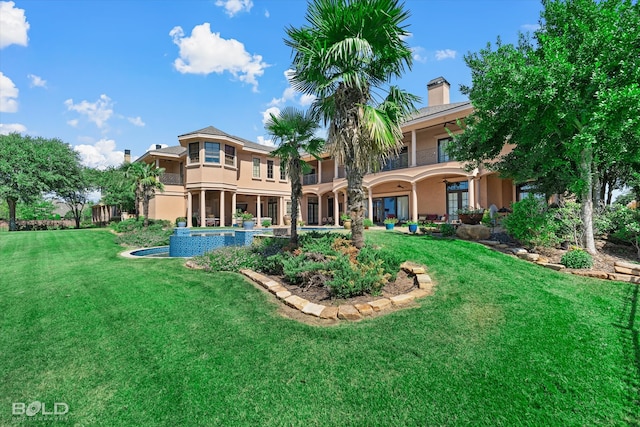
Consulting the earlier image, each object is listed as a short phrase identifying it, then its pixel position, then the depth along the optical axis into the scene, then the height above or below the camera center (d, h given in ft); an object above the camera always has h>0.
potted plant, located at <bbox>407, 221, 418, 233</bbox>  40.42 -2.27
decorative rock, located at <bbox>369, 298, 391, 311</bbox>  15.46 -5.11
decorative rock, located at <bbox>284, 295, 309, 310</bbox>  16.45 -5.29
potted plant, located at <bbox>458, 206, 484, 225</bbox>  36.19 -0.74
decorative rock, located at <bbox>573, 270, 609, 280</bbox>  20.49 -4.78
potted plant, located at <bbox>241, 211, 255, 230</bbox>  65.99 -0.45
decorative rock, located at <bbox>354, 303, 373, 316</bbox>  14.99 -5.17
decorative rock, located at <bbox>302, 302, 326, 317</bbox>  15.29 -5.32
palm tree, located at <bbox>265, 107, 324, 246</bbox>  28.84 +7.93
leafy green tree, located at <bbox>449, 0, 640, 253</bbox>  20.70 +9.66
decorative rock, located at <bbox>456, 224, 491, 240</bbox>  31.89 -2.40
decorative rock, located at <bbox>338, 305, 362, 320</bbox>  14.66 -5.27
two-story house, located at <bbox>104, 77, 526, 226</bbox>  52.24 +7.47
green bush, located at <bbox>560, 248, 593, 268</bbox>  21.89 -3.95
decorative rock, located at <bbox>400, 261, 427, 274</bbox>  20.79 -4.26
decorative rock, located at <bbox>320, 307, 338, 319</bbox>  14.90 -5.36
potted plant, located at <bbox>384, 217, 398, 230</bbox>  47.93 -2.21
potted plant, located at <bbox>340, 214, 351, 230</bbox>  52.31 -1.89
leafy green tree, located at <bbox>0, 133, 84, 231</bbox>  74.43 +14.51
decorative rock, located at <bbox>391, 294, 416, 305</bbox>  16.14 -5.09
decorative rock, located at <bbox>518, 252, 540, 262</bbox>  24.31 -4.07
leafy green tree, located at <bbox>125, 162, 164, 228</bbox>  65.53 +8.82
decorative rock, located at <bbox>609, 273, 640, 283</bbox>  19.82 -4.95
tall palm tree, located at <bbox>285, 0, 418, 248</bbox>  20.94 +11.83
